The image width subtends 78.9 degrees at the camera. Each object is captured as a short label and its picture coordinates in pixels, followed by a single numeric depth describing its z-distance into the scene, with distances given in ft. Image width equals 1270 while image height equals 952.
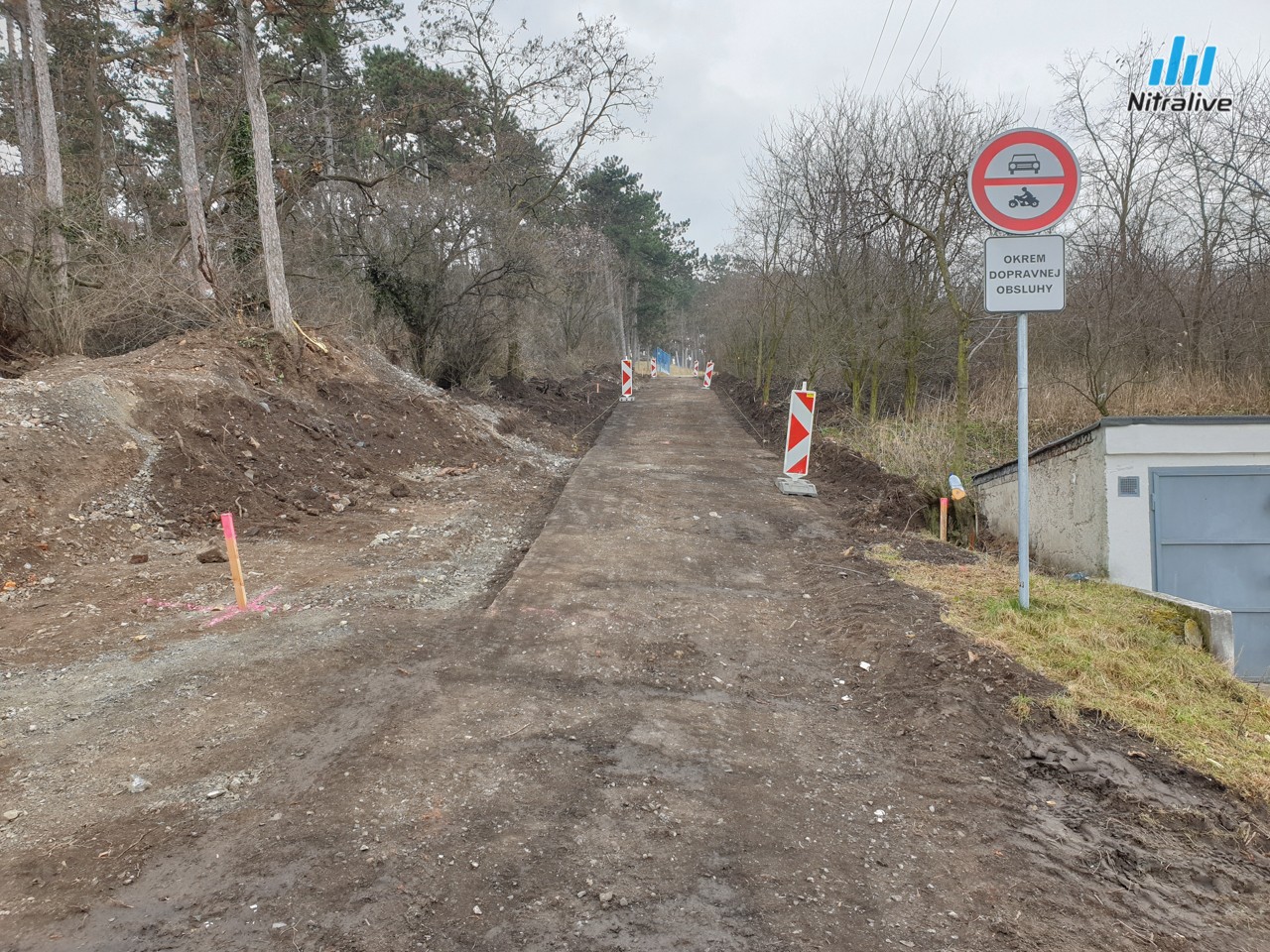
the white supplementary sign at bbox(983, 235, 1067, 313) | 18.29
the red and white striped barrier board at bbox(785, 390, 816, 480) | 37.69
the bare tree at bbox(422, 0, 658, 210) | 78.38
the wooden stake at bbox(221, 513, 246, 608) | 19.39
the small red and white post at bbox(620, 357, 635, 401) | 93.68
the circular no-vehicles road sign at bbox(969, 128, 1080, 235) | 18.35
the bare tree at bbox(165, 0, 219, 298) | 45.01
